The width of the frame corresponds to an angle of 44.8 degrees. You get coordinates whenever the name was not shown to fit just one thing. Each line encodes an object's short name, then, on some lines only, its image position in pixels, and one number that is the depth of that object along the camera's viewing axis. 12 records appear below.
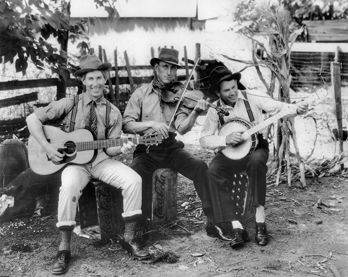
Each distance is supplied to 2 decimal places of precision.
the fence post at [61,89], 5.71
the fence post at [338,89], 5.89
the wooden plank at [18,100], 5.59
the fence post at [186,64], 10.17
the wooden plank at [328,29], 8.42
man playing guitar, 3.51
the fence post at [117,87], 9.25
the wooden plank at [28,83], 5.32
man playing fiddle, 4.13
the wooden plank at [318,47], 7.87
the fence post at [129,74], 9.44
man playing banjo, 3.88
